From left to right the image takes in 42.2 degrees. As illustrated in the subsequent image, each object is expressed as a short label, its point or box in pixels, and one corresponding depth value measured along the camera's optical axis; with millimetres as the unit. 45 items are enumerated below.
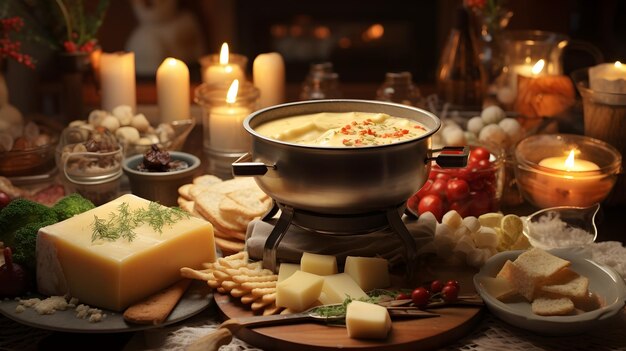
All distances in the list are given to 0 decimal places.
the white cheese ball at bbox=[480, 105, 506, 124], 2441
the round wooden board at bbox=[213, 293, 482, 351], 1502
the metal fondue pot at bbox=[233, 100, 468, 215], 1584
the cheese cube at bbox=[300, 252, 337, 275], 1680
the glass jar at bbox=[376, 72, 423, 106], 2668
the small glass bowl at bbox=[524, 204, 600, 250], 1936
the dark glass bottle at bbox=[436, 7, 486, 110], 2641
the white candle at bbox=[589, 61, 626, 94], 2184
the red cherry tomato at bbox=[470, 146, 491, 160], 2129
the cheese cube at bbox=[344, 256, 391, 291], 1670
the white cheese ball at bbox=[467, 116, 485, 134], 2438
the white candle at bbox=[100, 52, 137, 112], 2635
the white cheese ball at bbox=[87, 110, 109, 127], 2395
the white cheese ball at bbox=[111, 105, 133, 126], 2393
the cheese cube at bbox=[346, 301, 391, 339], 1497
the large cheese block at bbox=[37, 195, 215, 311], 1596
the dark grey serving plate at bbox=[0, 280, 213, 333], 1544
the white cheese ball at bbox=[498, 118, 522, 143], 2381
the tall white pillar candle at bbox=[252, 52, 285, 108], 2643
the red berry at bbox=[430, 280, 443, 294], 1654
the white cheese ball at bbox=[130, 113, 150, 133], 2400
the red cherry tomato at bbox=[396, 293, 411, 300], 1646
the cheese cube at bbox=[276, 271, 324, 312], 1586
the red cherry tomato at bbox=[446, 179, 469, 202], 2045
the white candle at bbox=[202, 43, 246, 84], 2656
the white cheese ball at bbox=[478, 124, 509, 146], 2346
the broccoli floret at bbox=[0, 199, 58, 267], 1803
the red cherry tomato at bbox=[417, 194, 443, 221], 2037
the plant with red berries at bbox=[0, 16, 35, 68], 2402
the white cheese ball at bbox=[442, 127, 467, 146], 2354
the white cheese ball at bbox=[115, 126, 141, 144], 2336
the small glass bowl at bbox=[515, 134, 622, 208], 2053
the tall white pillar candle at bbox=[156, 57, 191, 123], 2605
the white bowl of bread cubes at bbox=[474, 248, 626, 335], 1550
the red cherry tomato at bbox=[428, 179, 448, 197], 2072
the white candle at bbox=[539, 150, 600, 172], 2100
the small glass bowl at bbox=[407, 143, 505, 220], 2066
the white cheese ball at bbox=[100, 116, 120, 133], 2361
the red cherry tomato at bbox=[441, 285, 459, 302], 1629
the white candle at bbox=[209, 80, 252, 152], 2393
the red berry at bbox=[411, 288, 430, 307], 1612
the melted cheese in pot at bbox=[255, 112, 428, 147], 1742
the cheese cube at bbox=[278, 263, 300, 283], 1698
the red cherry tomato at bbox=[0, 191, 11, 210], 1989
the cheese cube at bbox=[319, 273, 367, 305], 1619
